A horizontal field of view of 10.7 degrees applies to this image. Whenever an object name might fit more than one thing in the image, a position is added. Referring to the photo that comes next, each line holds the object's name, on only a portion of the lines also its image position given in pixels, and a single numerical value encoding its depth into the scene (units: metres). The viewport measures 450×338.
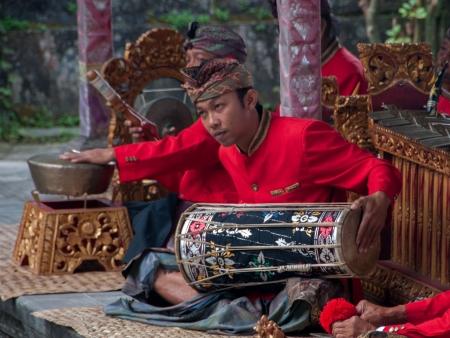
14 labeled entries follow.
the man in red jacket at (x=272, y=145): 10.23
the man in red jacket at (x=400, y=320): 8.59
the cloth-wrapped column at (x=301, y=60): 12.01
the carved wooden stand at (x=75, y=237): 12.50
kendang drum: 9.79
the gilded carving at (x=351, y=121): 11.85
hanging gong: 14.58
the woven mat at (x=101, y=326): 10.15
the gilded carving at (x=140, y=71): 13.87
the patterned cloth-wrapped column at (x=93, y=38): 17.16
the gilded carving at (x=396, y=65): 12.20
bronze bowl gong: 12.30
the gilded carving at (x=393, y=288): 10.57
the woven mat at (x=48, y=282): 11.93
